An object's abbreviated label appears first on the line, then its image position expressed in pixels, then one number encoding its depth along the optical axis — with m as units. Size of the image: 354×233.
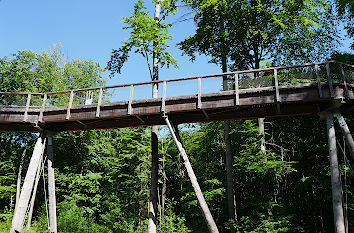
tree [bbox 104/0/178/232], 12.48
